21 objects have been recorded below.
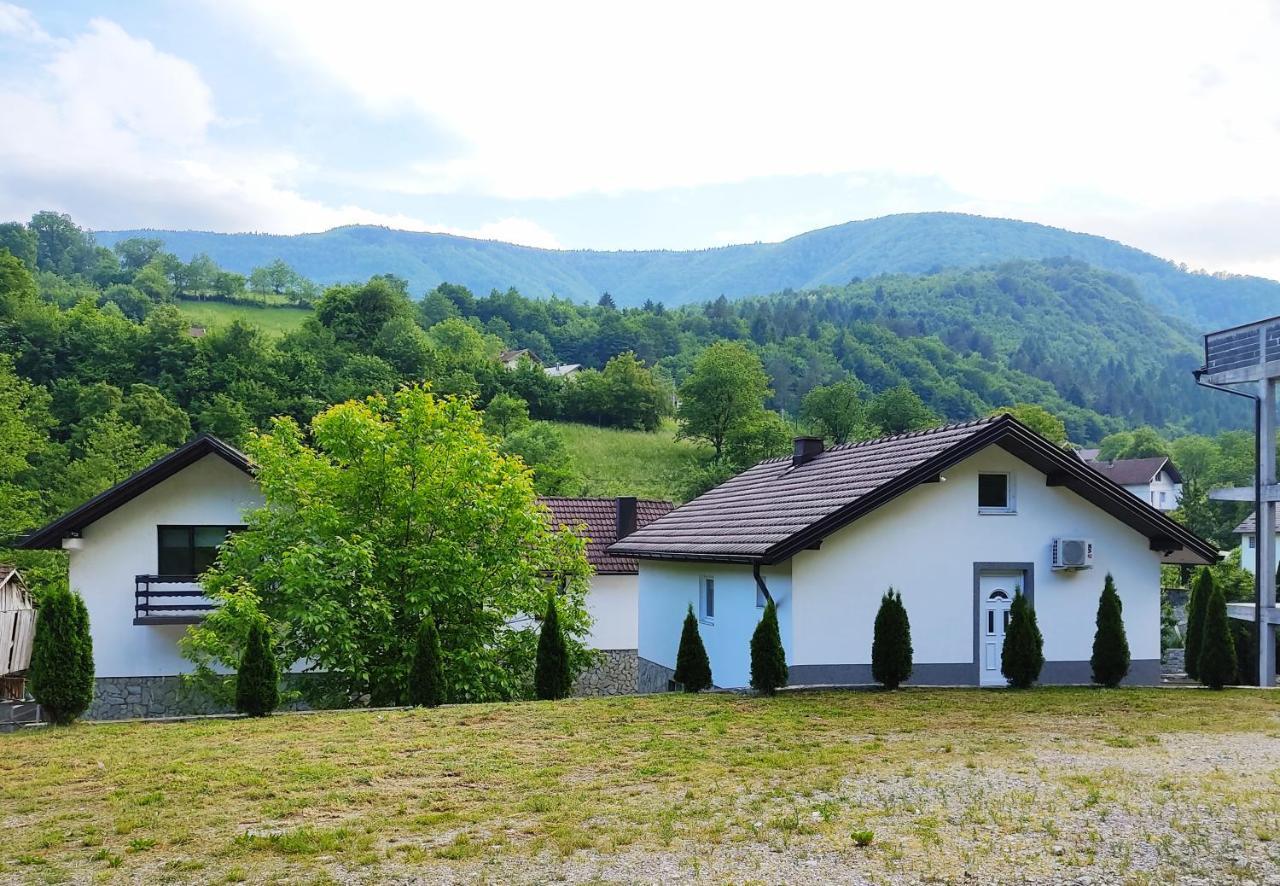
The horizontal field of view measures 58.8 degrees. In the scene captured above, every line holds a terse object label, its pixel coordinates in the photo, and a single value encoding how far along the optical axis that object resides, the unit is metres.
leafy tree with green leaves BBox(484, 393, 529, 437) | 69.88
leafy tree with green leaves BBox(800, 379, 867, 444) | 81.94
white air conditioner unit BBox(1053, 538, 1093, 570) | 18.59
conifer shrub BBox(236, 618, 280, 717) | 15.72
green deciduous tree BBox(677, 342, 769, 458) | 76.75
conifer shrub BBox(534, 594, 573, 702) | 17.83
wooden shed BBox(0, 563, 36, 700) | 28.34
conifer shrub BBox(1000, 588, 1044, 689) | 18.05
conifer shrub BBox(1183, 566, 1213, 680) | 19.62
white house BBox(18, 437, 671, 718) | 22.27
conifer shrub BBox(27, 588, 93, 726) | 14.71
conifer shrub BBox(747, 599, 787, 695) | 17.00
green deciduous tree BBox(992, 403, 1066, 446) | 87.50
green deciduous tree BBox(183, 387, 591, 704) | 18.39
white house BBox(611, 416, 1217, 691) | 17.97
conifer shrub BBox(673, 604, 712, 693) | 18.44
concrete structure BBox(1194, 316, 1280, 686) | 19.58
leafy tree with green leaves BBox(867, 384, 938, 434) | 85.38
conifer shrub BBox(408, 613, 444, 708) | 16.91
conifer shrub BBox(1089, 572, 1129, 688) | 18.44
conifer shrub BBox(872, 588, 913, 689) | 17.64
